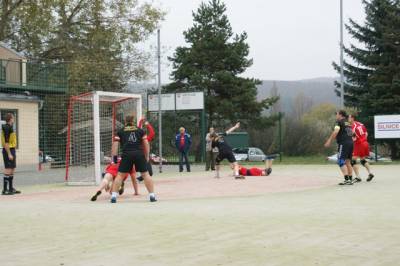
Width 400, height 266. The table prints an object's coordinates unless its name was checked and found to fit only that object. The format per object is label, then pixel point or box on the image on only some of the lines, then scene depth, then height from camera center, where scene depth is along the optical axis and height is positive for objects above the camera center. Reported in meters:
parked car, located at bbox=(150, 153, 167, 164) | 30.09 -0.91
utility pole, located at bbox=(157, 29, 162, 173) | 22.91 +2.35
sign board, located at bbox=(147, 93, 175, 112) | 29.07 +1.83
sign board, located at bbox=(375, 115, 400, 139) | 29.77 +0.59
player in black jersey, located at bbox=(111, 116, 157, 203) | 12.45 -0.29
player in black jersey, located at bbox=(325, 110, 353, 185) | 15.75 -0.09
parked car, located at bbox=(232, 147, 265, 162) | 44.36 -1.03
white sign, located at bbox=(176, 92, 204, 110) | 29.03 +1.87
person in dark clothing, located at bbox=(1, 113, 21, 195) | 15.02 -0.23
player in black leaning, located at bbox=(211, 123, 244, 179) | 18.86 -0.33
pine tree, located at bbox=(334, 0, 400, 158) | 39.34 +5.16
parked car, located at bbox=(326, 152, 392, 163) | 32.22 -1.06
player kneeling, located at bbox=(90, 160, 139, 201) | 13.44 -0.74
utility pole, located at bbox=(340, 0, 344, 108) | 33.72 +5.32
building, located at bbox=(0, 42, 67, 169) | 29.44 +1.85
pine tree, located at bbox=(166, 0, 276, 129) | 49.72 +5.90
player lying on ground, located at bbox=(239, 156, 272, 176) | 19.64 -1.01
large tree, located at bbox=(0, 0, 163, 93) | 38.12 +7.25
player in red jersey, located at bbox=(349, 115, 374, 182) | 17.34 -0.07
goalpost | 19.00 +0.41
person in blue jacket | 24.23 -0.18
